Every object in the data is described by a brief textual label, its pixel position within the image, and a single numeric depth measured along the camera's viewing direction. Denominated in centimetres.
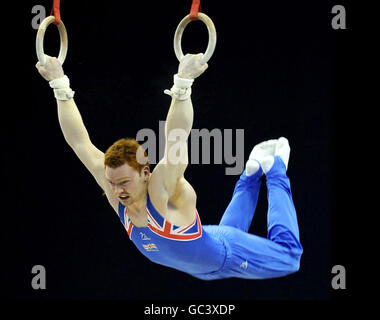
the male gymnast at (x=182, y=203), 595
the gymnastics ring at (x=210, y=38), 568
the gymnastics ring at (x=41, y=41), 613
